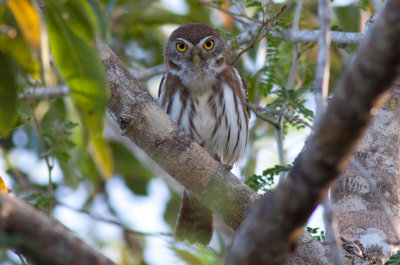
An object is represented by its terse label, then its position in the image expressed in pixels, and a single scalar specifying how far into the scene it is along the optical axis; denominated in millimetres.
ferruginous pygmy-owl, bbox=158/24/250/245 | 9187
